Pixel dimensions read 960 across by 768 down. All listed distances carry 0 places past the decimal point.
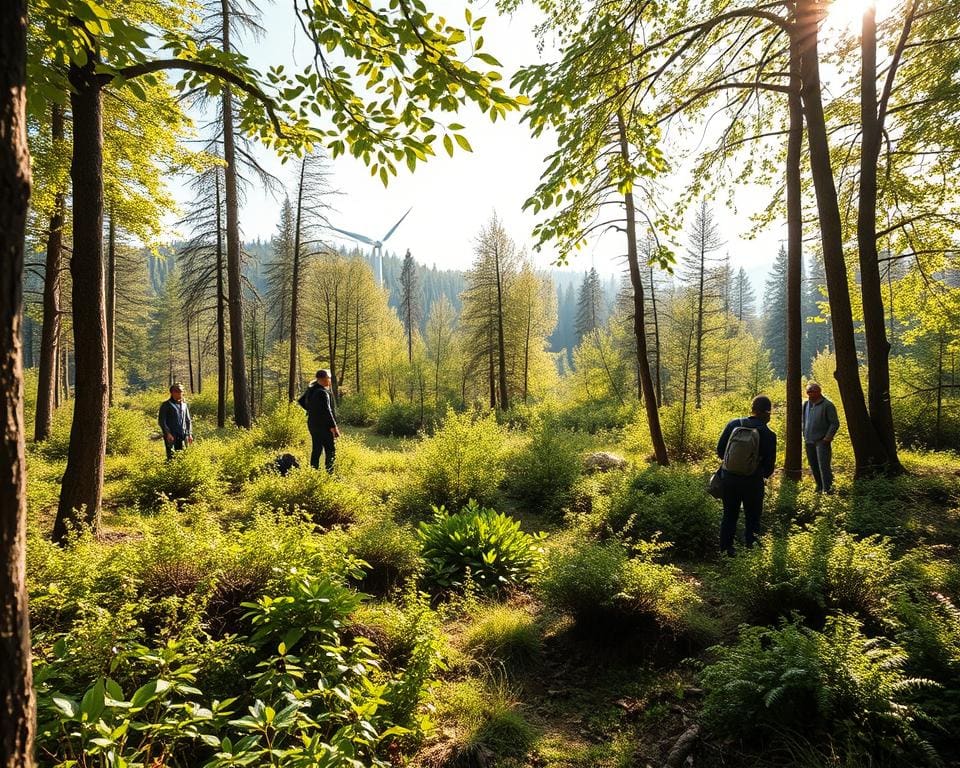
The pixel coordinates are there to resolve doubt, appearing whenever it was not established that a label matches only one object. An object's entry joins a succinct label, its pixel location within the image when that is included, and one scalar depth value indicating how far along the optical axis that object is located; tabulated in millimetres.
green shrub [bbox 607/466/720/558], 6746
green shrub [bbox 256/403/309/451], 12750
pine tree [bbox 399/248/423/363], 49562
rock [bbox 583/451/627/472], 11008
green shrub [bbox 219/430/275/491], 9000
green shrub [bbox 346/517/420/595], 5117
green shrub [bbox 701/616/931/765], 2352
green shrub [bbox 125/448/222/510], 7477
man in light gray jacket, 8070
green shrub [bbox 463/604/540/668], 4094
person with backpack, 5781
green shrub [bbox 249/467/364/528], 6887
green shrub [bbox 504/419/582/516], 8820
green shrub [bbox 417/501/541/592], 5422
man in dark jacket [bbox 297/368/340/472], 8497
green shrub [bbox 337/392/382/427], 26781
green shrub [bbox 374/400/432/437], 24125
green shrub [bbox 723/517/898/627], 3869
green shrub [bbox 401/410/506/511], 8316
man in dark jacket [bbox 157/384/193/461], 8797
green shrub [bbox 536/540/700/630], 4184
